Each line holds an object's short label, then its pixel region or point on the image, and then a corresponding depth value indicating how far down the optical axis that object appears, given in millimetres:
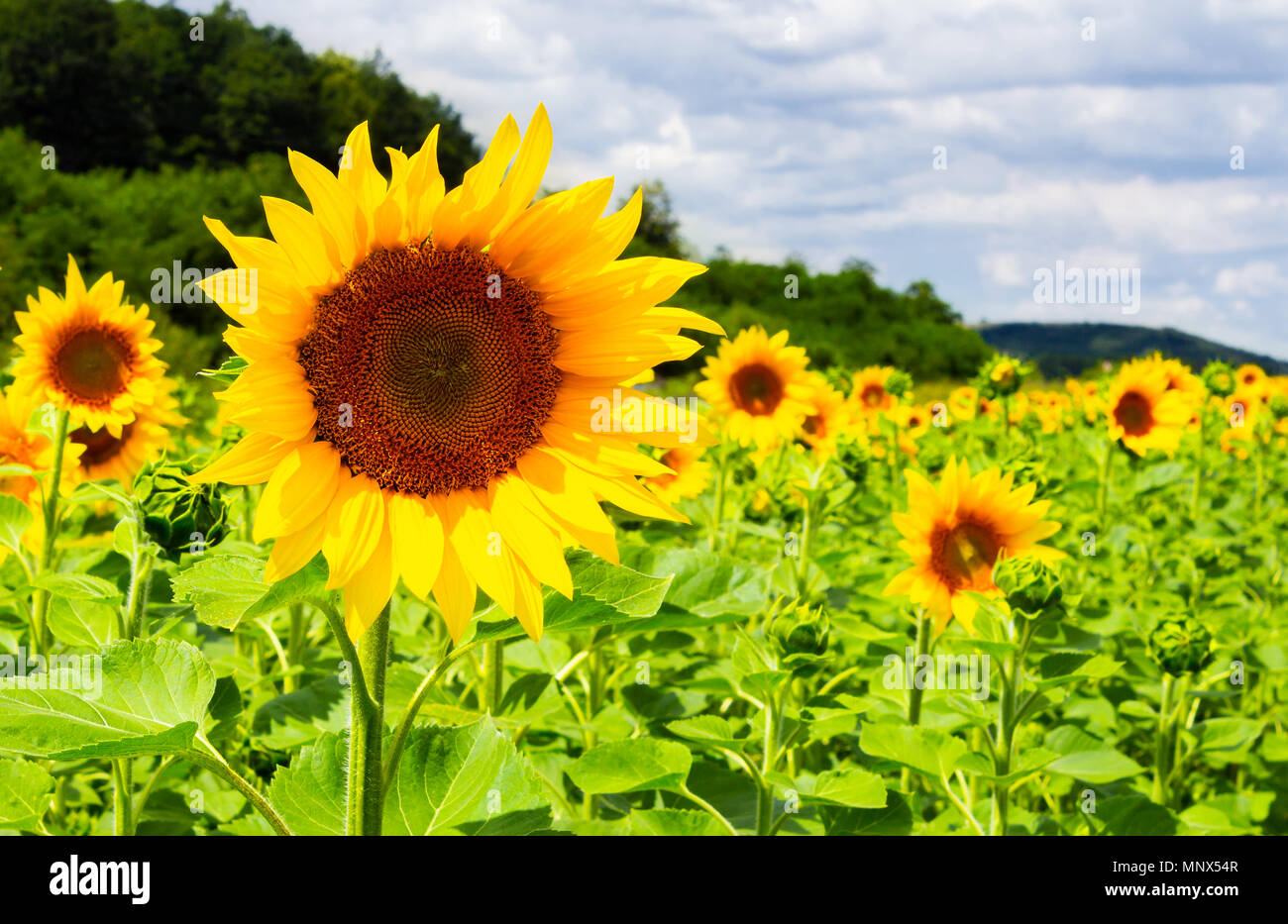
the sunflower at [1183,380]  5949
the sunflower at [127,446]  3318
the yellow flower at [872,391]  7086
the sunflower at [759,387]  5145
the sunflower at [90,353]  2902
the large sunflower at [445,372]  1263
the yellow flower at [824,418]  5391
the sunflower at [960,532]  2693
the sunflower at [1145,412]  5031
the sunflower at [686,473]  4434
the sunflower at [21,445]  2920
